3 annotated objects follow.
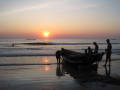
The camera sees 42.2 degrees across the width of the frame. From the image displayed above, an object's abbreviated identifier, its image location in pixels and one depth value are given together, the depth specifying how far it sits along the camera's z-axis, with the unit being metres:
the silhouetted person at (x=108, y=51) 12.05
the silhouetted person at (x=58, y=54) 14.35
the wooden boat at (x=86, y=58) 10.40
